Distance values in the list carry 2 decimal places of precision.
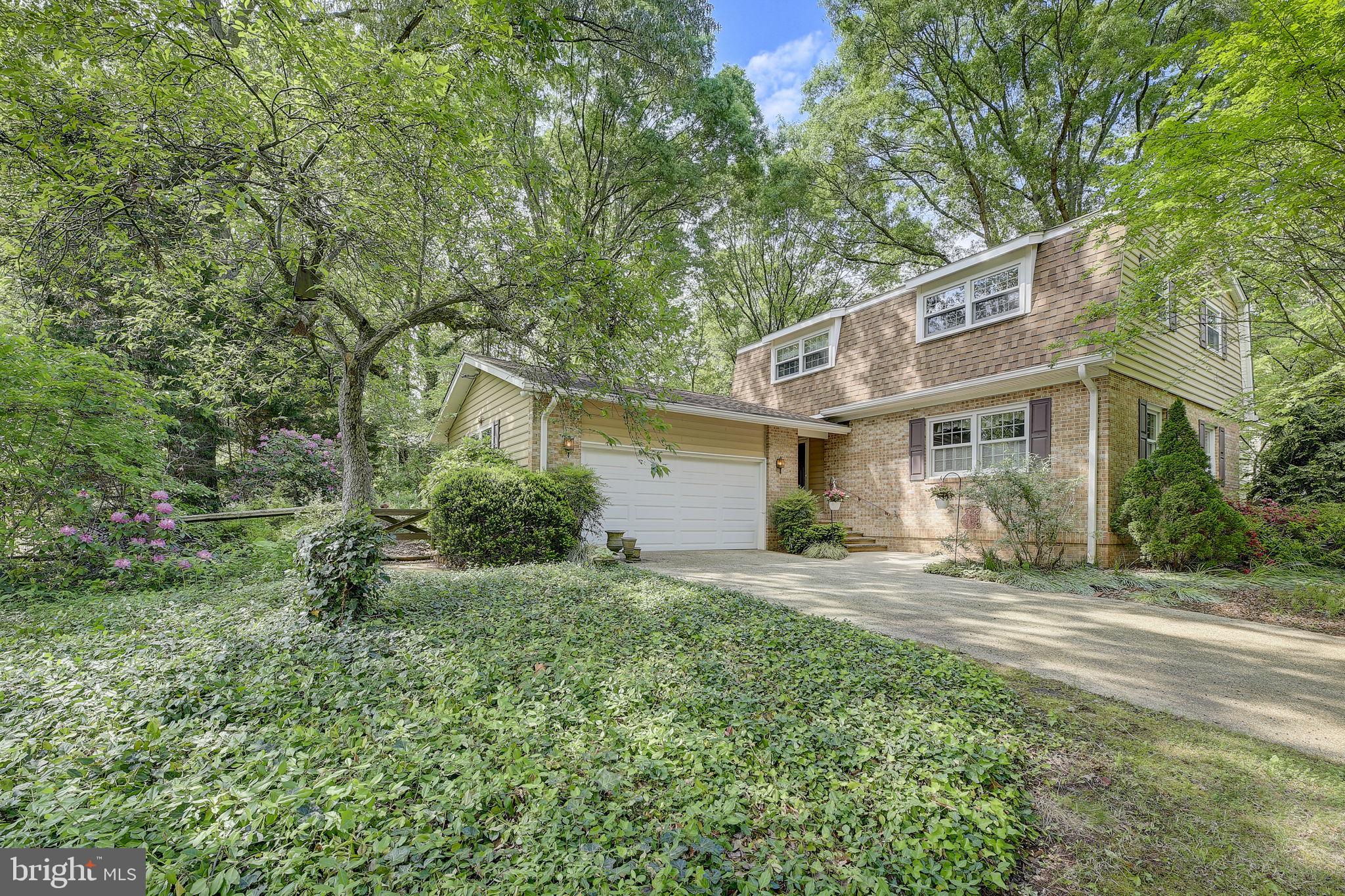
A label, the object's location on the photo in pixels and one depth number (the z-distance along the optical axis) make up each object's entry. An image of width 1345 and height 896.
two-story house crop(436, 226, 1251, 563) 8.50
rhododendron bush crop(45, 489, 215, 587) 5.16
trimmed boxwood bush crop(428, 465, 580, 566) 7.20
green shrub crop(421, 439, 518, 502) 8.84
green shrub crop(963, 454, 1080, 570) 7.49
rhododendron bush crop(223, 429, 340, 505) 11.52
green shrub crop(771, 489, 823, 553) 10.70
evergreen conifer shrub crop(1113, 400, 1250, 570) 7.51
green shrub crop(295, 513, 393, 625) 3.98
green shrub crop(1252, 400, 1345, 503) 9.62
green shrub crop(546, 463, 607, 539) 8.10
